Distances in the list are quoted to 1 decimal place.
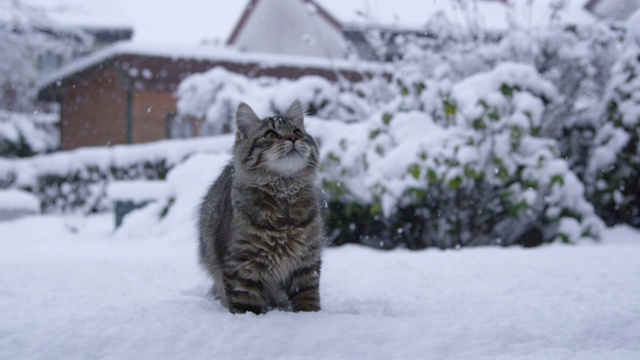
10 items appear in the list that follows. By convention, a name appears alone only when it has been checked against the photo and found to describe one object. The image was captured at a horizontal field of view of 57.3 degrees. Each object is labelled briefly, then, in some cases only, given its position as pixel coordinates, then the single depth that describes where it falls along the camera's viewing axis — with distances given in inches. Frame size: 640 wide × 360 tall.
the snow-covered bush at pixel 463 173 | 197.6
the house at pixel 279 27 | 666.2
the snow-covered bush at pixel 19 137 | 578.6
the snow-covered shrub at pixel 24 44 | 538.9
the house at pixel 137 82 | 434.9
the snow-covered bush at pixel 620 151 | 225.1
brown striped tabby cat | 86.9
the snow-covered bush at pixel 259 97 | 255.6
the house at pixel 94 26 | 767.1
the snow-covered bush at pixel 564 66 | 251.6
